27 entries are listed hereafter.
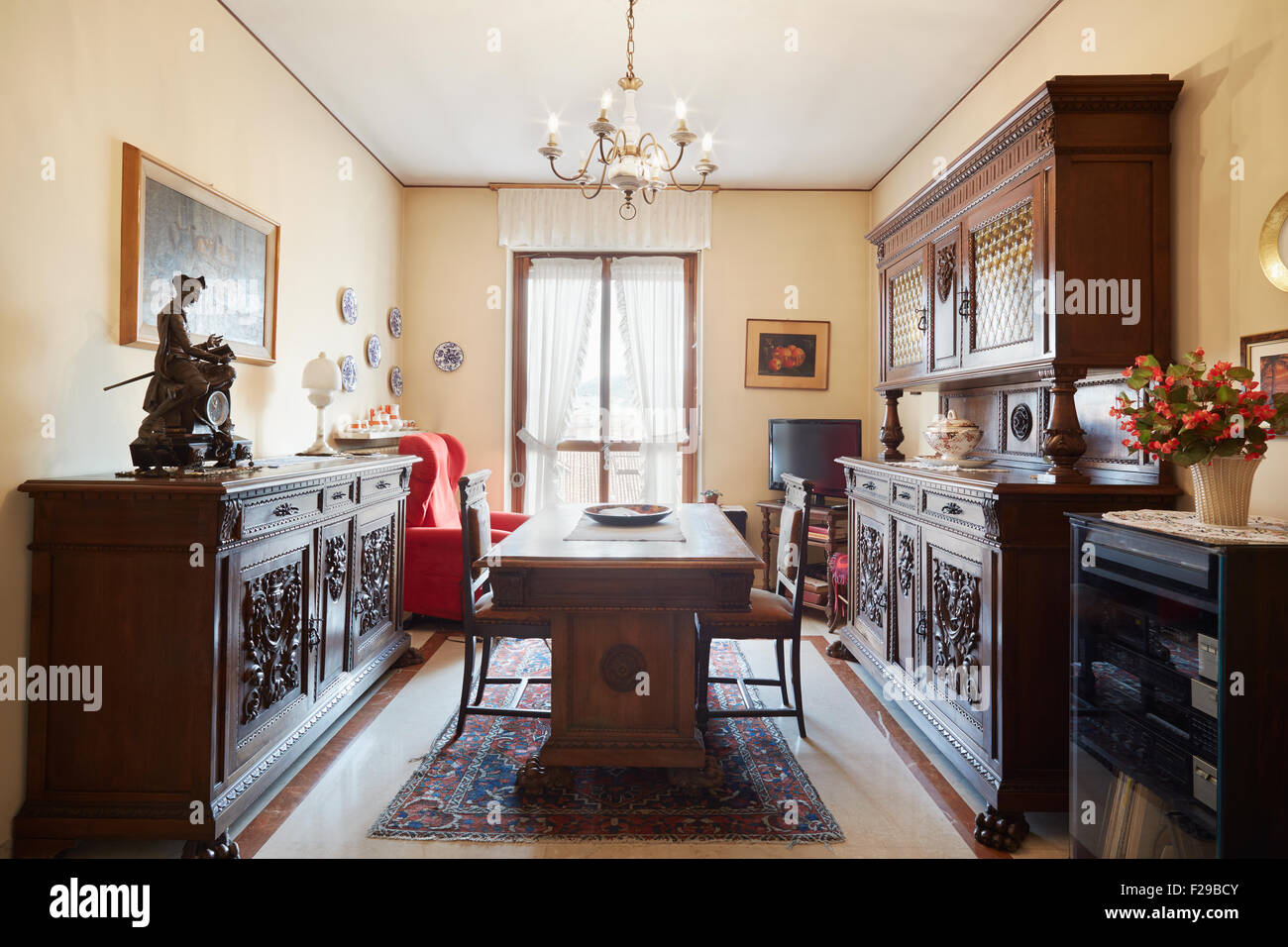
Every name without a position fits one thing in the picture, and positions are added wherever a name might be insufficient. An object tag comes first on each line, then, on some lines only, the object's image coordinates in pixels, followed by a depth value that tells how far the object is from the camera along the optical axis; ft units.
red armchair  13.87
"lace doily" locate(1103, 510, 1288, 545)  5.06
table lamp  11.88
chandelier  8.22
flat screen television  17.35
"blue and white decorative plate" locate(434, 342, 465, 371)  18.21
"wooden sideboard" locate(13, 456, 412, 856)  6.59
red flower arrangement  5.46
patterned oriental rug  7.22
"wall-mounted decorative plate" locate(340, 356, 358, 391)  14.48
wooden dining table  7.84
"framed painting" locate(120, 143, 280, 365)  8.35
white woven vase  5.61
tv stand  14.98
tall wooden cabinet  7.34
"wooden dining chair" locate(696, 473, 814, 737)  8.66
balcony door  18.63
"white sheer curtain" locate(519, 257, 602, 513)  18.65
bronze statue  7.34
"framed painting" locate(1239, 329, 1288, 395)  6.34
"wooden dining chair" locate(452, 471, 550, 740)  8.64
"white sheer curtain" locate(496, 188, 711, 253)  17.83
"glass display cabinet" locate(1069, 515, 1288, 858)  4.87
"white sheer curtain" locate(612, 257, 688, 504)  18.62
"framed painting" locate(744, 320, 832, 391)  18.19
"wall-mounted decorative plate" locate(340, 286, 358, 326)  14.49
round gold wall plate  6.34
